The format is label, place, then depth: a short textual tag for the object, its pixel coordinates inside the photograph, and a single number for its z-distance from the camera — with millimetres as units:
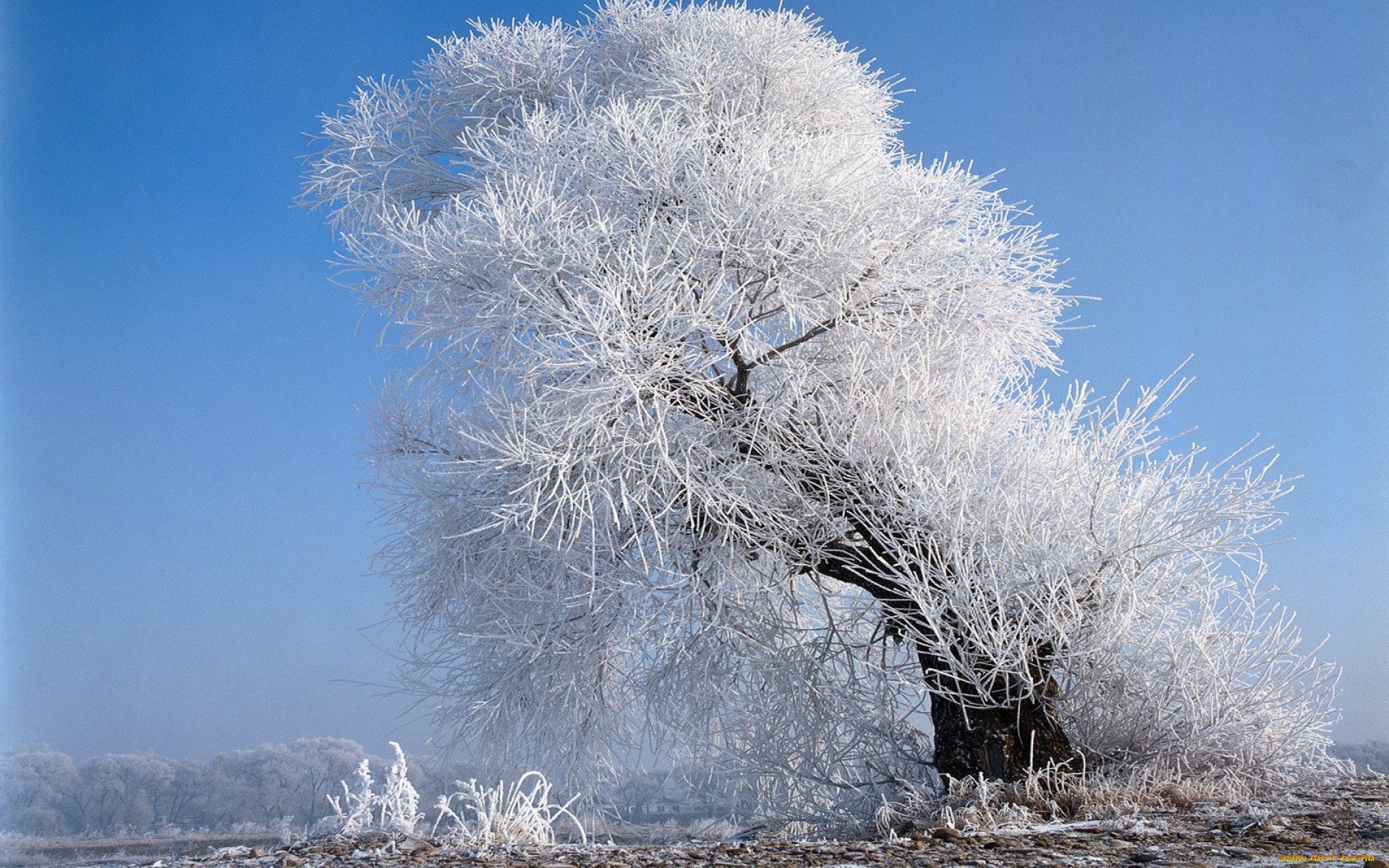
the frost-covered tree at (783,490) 5574
